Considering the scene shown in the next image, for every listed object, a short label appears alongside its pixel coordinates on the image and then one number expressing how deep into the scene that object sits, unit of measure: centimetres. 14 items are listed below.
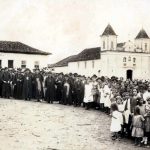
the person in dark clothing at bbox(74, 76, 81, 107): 2070
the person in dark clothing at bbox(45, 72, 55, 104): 2122
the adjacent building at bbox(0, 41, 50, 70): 4703
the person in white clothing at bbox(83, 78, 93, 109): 1945
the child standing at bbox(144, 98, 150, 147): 1207
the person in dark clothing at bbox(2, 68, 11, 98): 2198
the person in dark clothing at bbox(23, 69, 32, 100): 2178
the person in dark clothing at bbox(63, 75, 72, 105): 2092
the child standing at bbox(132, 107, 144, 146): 1208
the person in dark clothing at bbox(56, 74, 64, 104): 2145
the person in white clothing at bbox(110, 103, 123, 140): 1279
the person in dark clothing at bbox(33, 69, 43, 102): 2171
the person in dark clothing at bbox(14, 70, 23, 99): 2206
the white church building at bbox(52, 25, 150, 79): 6512
